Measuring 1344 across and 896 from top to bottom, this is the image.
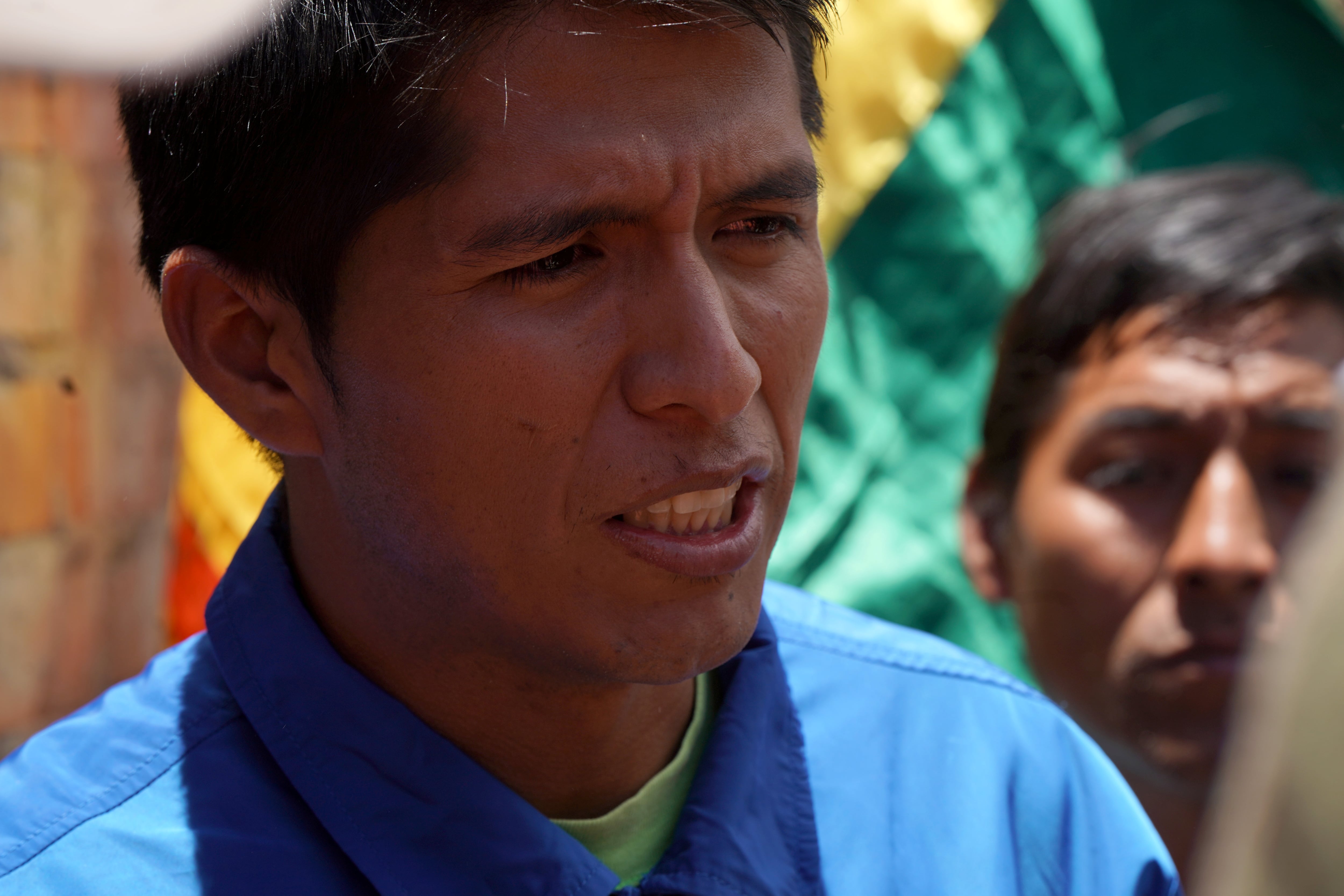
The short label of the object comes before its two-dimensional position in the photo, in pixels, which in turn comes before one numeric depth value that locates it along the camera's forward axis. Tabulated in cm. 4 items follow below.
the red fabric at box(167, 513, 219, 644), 258
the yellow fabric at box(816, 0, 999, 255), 319
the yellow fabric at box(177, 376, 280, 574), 257
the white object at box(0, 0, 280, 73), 125
